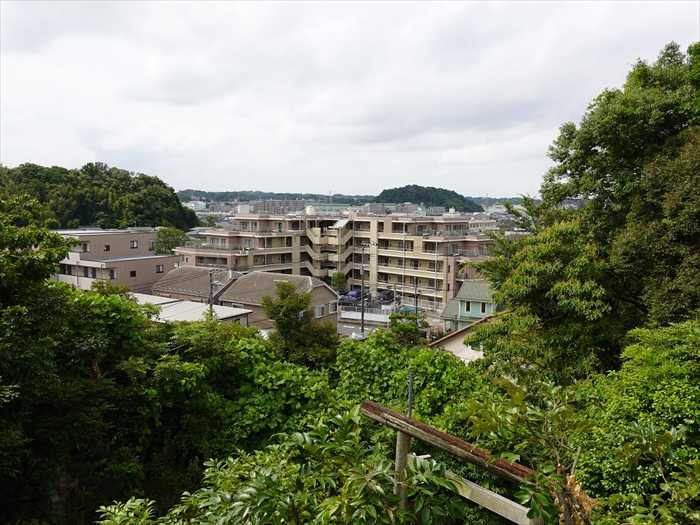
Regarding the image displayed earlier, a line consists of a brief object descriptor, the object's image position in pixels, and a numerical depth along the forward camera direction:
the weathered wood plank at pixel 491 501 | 2.84
